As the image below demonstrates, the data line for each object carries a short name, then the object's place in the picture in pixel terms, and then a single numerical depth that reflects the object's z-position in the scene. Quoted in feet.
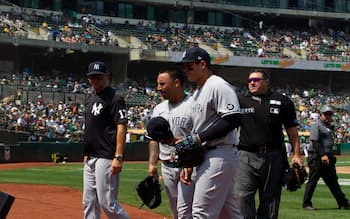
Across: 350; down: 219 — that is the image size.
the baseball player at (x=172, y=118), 21.08
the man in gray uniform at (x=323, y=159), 35.76
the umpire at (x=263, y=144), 23.26
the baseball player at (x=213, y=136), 18.24
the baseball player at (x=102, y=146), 22.75
